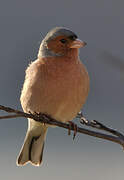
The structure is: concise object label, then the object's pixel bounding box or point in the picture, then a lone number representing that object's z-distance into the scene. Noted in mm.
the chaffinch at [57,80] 6609
